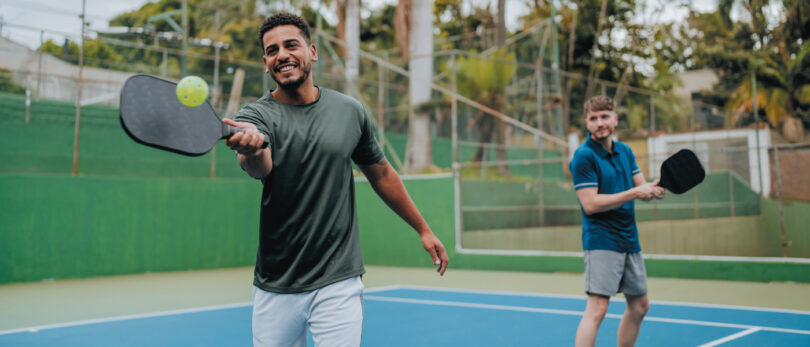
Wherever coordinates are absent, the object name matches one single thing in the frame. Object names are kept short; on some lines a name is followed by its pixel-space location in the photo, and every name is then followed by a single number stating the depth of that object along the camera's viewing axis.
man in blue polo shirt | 3.74
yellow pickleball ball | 1.88
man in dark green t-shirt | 2.36
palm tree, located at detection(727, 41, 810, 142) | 19.48
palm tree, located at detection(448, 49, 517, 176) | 15.74
